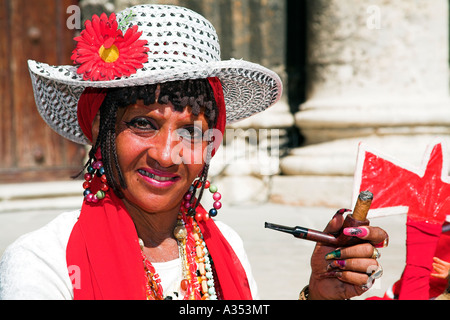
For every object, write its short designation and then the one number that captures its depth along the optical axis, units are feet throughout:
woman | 4.32
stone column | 16.72
